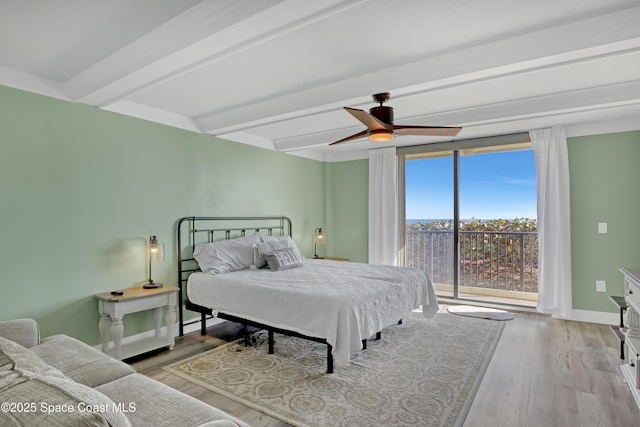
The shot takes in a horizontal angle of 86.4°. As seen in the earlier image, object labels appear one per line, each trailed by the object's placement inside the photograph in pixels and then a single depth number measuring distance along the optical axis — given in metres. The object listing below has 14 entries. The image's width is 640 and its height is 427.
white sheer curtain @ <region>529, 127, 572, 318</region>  4.40
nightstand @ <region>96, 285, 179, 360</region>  3.09
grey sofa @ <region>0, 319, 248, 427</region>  0.90
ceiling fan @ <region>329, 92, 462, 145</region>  2.92
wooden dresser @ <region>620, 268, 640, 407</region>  2.44
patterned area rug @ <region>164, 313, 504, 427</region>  2.34
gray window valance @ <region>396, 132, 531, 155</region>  4.77
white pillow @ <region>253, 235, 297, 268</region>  4.37
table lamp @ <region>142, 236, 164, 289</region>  3.54
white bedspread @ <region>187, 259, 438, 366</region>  2.80
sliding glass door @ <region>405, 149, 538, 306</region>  5.57
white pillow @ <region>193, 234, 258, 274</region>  3.96
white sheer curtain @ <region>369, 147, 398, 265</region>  5.70
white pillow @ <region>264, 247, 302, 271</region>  4.21
